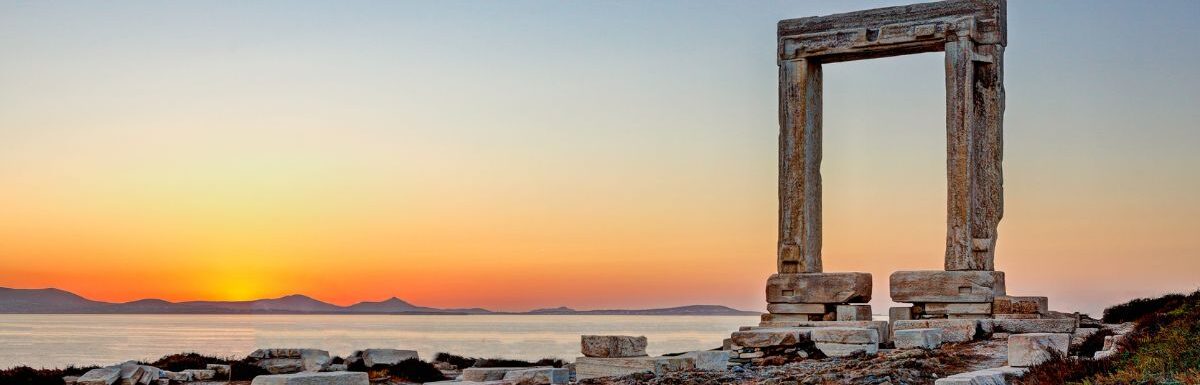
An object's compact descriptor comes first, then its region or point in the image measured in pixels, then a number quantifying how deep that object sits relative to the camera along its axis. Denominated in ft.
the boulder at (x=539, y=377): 56.75
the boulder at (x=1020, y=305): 74.33
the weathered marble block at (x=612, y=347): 59.57
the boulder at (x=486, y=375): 59.31
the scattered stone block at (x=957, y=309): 75.36
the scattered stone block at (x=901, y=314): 78.02
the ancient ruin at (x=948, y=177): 76.02
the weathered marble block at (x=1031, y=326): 72.33
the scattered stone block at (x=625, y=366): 57.88
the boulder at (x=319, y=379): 48.03
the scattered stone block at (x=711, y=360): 59.06
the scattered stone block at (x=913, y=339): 63.67
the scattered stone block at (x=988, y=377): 41.29
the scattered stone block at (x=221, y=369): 72.70
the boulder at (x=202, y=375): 71.56
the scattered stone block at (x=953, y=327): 69.41
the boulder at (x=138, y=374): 66.28
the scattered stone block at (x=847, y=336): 64.23
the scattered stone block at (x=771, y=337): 65.55
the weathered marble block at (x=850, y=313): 77.82
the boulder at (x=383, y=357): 74.18
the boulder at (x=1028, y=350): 48.70
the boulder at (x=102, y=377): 65.31
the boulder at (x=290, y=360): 73.51
